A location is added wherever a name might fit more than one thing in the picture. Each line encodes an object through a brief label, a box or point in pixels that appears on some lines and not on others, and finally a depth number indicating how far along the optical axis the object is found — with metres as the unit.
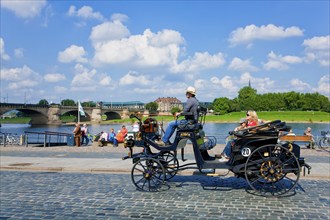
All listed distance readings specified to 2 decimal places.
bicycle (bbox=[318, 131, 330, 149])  20.33
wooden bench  17.97
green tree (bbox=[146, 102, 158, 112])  158.93
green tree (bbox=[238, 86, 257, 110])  134.62
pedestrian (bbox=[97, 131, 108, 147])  22.05
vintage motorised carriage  7.60
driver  8.33
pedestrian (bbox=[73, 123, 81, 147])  22.27
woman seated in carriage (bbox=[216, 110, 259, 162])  8.21
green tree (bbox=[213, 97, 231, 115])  135.38
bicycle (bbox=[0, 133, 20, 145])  24.44
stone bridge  77.91
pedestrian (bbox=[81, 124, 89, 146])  23.36
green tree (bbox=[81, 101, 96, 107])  142.88
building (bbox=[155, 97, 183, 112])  195.20
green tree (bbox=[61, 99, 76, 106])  149.41
